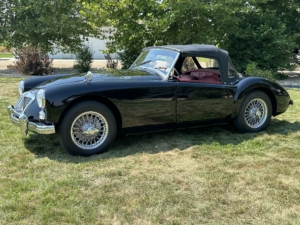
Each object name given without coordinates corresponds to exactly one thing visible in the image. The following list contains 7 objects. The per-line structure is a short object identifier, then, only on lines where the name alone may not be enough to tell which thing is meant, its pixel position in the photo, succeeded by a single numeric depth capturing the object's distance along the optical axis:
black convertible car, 3.99
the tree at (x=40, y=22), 14.34
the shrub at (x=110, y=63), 14.89
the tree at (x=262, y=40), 13.02
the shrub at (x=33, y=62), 13.88
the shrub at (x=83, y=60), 15.32
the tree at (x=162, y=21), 10.88
